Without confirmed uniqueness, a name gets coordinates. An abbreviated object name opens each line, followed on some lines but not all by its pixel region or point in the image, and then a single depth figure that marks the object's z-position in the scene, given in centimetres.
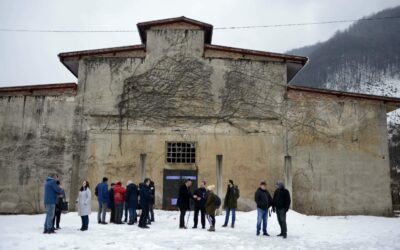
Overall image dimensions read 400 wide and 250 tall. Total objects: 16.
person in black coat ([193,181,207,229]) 1293
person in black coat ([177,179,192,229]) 1299
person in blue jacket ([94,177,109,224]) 1385
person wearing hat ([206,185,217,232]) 1248
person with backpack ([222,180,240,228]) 1377
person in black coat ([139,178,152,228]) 1263
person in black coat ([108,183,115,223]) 1417
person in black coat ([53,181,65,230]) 1175
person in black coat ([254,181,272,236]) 1192
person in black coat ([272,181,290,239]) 1146
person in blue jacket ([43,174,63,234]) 1092
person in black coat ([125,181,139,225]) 1348
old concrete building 1945
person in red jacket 1382
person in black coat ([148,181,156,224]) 1369
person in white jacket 1189
